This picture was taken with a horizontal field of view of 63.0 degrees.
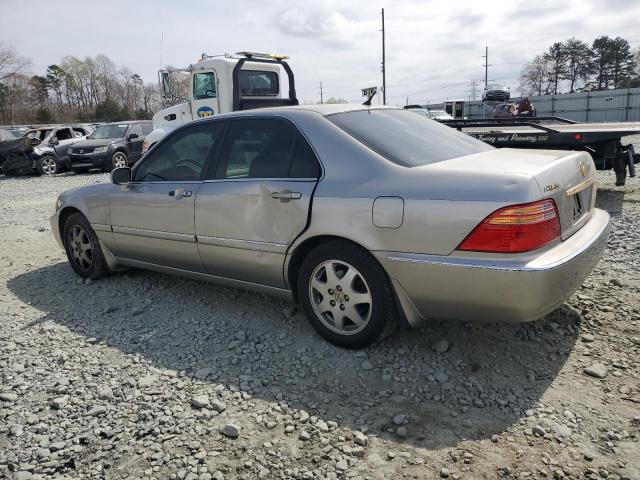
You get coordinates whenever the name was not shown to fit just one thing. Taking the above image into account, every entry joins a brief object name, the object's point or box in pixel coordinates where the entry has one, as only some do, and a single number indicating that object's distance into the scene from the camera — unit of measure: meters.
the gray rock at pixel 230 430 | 2.66
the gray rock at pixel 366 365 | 3.22
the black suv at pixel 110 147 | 17.09
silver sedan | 2.78
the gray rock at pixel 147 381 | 3.17
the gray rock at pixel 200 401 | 2.93
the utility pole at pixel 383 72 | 40.94
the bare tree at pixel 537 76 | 63.72
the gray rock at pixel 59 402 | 2.97
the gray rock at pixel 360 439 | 2.55
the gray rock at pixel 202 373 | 3.25
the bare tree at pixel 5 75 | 52.40
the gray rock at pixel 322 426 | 2.69
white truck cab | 11.59
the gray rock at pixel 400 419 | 2.70
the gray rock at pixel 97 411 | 2.88
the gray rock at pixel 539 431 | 2.54
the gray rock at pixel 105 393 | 3.05
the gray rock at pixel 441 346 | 3.38
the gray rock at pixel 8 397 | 3.09
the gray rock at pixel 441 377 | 3.07
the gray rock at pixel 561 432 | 2.51
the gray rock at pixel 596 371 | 3.03
